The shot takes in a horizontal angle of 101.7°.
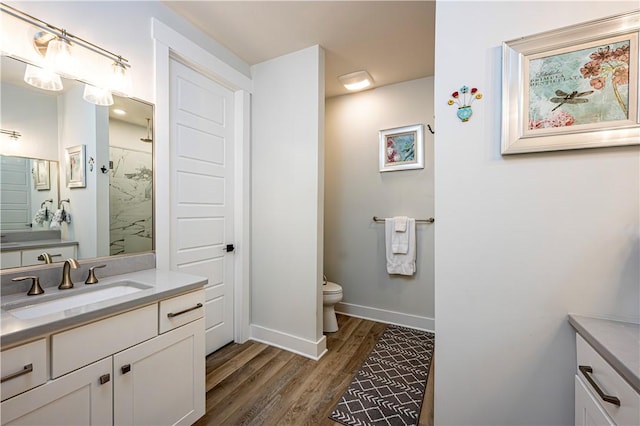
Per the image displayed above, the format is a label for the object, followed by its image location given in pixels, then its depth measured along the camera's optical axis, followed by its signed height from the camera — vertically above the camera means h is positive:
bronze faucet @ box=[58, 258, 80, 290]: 1.23 -0.31
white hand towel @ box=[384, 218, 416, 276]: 2.60 -0.45
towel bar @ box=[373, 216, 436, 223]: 2.56 -0.09
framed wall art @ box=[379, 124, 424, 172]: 2.62 +0.65
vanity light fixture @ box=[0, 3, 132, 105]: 1.22 +0.77
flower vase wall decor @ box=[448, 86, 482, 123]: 1.17 +0.50
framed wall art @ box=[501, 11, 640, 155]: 0.95 +0.48
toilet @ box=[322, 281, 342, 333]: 2.50 -0.92
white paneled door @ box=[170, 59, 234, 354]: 1.91 +0.17
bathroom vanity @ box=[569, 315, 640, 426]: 0.67 -0.48
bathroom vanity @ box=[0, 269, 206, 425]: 0.82 -0.55
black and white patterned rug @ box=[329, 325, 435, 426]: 1.51 -1.19
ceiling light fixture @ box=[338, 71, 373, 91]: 2.56 +1.33
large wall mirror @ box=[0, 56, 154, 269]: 1.19 +0.21
